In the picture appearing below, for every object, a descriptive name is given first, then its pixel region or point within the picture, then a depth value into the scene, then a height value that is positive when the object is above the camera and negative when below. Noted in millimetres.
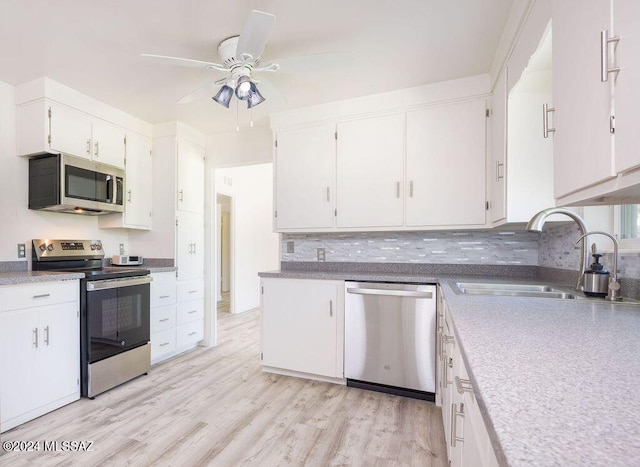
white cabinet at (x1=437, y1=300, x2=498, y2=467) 661 -517
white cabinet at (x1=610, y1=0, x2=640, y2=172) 675 +333
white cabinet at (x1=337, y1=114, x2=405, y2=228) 2617 +522
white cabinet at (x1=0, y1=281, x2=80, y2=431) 1900 -755
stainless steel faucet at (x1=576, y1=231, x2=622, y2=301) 1288 -200
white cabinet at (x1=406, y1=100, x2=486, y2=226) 2402 +540
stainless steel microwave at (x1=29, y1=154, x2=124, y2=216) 2512 +413
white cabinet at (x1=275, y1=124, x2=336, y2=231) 2820 +510
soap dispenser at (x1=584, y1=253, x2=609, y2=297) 1368 -207
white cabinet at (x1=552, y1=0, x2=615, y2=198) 803 +386
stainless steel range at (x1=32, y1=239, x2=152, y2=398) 2320 -644
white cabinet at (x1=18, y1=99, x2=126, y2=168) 2469 +852
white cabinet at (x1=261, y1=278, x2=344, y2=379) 2529 -778
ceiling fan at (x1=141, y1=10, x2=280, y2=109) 1475 +949
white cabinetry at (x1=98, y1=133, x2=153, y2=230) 3145 +458
